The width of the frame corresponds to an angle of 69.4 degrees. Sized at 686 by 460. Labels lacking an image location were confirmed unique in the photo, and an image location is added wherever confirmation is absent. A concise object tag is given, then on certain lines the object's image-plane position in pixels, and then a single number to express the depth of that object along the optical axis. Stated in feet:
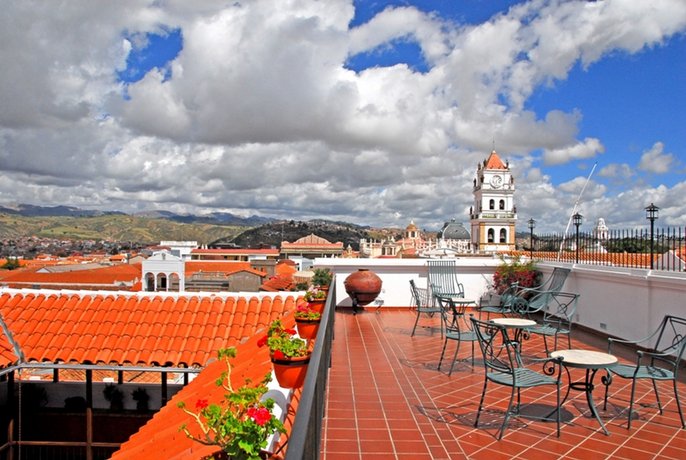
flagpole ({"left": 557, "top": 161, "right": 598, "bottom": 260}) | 32.63
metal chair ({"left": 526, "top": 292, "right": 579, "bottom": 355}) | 19.40
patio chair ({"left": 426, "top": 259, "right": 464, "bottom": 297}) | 34.53
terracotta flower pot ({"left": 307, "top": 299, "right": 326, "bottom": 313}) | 19.89
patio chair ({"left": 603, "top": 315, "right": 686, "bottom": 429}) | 13.12
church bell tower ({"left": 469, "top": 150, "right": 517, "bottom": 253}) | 241.96
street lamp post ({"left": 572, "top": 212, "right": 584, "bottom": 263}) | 30.76
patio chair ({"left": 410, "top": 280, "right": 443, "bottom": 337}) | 25.25
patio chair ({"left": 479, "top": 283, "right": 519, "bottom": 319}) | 25.05
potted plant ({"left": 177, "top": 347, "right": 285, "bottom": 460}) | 6.49
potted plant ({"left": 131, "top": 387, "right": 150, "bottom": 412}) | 28.06
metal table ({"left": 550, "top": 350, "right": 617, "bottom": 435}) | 12.96
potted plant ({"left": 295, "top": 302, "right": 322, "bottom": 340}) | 16.40
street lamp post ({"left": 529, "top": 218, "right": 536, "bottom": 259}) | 36.83
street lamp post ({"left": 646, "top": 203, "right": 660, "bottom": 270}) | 23.06
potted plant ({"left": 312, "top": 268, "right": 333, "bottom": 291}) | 42.39
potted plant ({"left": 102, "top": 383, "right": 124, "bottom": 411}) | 27.63
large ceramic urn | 32.12
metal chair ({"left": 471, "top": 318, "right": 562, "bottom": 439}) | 12.47
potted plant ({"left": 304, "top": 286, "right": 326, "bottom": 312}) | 20.29
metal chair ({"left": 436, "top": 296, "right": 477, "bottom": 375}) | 17.77
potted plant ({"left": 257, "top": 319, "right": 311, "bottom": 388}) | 10.73
